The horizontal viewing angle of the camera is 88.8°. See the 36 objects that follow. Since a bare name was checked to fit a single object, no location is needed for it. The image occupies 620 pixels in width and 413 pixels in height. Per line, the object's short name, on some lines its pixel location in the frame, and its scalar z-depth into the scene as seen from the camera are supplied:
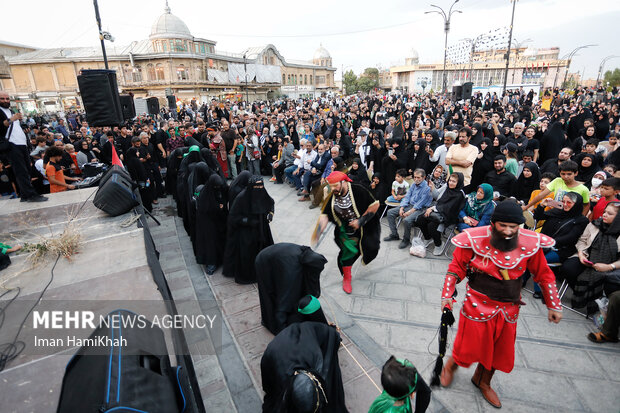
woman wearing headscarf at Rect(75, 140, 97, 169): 8.30
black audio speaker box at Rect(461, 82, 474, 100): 14.62
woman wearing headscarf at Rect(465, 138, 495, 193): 6.97
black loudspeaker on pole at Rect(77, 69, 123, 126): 6.71
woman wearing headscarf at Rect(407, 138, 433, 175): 7.68
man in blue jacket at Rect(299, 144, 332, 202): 8.64
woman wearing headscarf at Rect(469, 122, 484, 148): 7.86
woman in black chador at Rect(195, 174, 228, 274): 5.15
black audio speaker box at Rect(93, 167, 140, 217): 4.48
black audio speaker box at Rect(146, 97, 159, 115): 15.93
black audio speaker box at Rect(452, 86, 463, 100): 15.08
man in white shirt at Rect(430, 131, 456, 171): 7.13
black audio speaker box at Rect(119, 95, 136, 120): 9.87
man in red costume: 2.53
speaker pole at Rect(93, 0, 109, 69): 8.59
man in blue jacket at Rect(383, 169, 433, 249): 6.09
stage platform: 1.95
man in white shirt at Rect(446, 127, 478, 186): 6.44
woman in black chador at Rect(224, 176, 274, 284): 4.71
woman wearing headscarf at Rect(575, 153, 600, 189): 5.52
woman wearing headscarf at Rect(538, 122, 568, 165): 8.02
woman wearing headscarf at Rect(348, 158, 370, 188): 7.14
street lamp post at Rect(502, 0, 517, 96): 17.33
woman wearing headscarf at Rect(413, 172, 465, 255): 5.62
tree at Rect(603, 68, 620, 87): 60.44
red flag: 6.87
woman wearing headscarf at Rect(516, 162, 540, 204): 5.91
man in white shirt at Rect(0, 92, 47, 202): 4.81
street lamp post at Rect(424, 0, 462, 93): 17.73
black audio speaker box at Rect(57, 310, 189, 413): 1.30
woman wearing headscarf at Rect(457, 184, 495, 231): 5.27
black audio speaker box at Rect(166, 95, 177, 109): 20.28
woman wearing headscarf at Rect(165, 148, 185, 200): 8.01
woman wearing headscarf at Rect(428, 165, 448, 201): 6.36
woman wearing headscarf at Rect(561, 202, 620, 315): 3.84
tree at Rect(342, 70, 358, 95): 78.19
